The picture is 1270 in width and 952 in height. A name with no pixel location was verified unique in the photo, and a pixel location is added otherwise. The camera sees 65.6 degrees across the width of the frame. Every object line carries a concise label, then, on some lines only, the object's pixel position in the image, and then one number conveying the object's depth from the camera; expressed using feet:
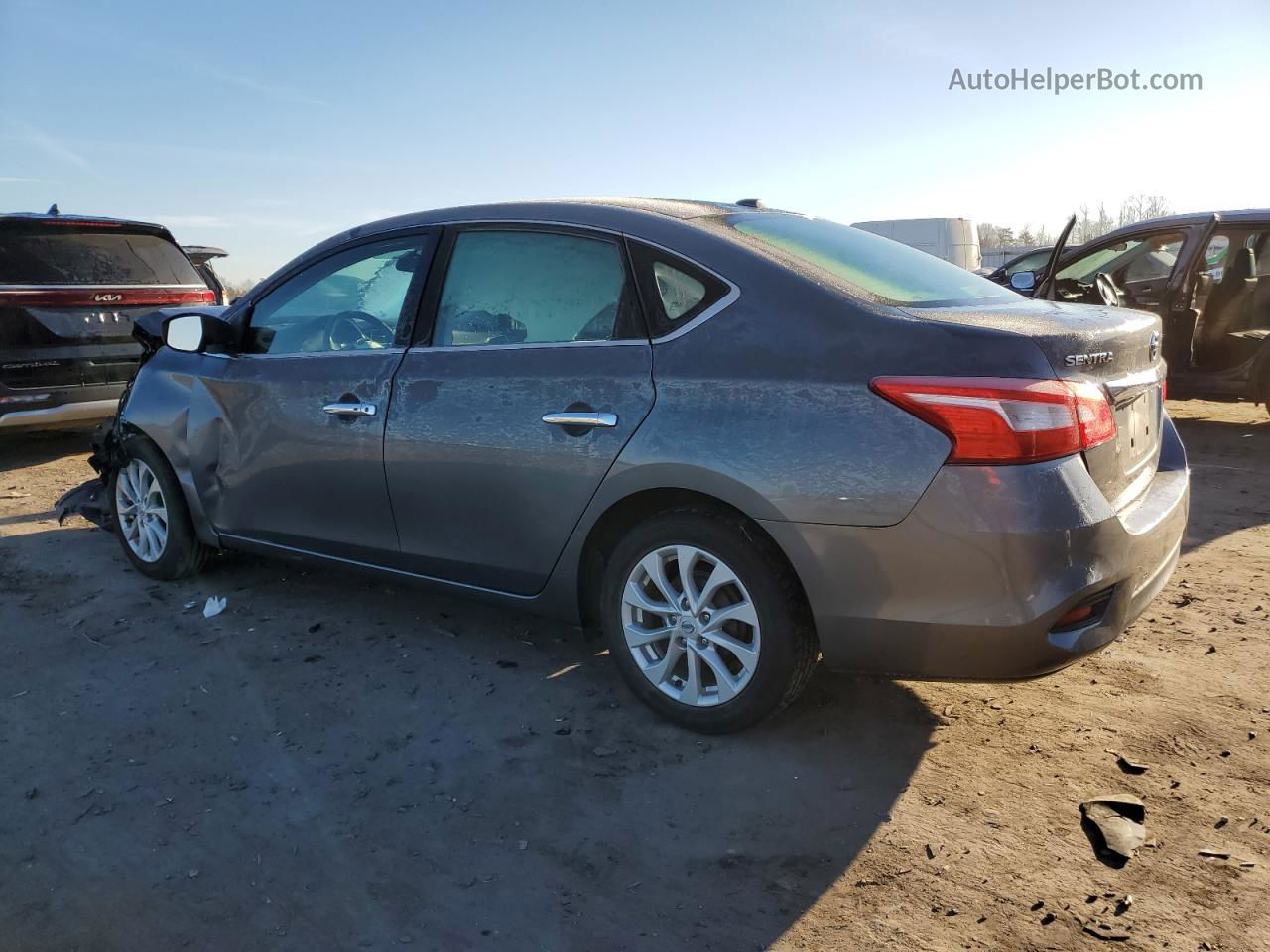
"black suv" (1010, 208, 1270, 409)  25.41
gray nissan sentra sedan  8.54
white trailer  72.44
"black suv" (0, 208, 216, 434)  23.02
